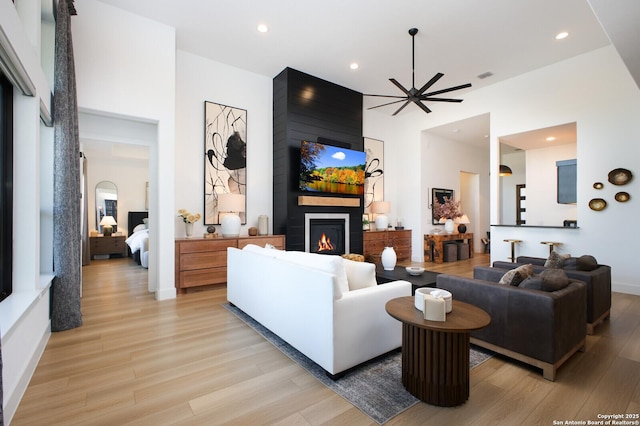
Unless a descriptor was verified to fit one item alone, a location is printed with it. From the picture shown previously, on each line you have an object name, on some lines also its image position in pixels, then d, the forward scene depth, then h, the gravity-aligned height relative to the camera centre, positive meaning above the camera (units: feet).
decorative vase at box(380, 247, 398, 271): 12.79 -2.00
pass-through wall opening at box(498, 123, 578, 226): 18.93 +3.13
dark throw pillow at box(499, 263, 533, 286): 7.88 -1.69
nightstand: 23.53 -2.63
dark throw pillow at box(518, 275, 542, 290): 7.30 -1.76
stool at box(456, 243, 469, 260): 24.43 -3.18
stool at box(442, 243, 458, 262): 23.36 -3.11
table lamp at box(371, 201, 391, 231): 22.61 +0.10
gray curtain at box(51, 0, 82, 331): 9.57 +0.38
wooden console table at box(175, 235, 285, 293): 13.89 -2.31
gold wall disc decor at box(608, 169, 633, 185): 14.28 +1.74
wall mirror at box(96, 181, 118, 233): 25.09 +1.00
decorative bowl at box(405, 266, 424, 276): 11.70 -2.31
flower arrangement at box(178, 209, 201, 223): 14.82 -0.18
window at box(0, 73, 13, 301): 7.48 +0.69
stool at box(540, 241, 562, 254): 16.19 -1.72
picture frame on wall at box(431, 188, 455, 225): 24.75 +1.35
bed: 19.83 -1.78
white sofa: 6.65 -2.36
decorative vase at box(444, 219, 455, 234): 24.40 -1.12
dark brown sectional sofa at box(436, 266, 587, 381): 6.75 -2.60
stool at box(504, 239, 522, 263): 17.75 -2.09
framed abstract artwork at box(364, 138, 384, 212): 23.41 +3.20
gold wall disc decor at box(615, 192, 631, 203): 14.26 +0.74
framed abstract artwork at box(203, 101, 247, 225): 16.29 +3.26
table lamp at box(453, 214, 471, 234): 24.86 -0.80
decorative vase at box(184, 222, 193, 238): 14.92 -0.83
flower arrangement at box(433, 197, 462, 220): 24.94 +0.28
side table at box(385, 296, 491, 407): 5.80 -2.88
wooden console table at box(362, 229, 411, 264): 21.67 -2.23
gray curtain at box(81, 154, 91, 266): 21.57 -1.48
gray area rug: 5.79 -3.77
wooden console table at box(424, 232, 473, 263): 23.24 -2.66
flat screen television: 17.46 +2.73
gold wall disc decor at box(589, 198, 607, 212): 14.90 +0.42
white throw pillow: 8.04 -1.72
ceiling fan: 13.56 +5.57
